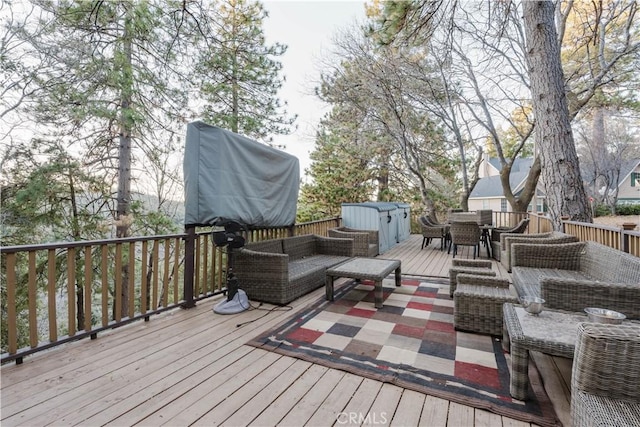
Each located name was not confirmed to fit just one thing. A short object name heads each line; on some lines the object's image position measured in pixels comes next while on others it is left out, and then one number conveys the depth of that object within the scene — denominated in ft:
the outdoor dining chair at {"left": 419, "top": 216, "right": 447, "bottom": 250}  24.25
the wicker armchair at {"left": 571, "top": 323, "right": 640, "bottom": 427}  3.55
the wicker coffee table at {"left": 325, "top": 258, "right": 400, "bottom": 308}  10.37
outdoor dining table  20.86
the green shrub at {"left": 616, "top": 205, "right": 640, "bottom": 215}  53.21
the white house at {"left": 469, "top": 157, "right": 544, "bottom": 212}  60.49
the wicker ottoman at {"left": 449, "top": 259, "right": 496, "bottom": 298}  10.79
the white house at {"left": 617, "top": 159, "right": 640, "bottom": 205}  60.44
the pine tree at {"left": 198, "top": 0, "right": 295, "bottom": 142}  22.91
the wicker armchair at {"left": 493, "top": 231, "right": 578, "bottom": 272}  12.26
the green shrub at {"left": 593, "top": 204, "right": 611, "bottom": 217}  53.47
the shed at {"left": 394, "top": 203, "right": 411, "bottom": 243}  28.55
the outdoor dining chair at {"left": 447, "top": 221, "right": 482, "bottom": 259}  19.57
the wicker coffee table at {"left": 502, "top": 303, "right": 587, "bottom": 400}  5.06
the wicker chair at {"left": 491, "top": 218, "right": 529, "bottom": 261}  19.21
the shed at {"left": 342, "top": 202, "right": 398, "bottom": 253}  22.26
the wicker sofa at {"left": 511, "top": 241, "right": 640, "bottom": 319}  6.61
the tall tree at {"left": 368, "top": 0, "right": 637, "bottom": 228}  14.96
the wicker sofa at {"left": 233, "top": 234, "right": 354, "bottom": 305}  10.62
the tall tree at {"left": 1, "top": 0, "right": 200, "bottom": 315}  16.17
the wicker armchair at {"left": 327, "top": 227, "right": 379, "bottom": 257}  17.38
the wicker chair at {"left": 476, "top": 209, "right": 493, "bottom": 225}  25.12
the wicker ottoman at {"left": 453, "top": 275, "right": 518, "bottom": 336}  8.02
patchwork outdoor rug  5.56
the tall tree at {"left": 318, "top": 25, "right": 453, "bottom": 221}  29.04
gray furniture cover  9.61
